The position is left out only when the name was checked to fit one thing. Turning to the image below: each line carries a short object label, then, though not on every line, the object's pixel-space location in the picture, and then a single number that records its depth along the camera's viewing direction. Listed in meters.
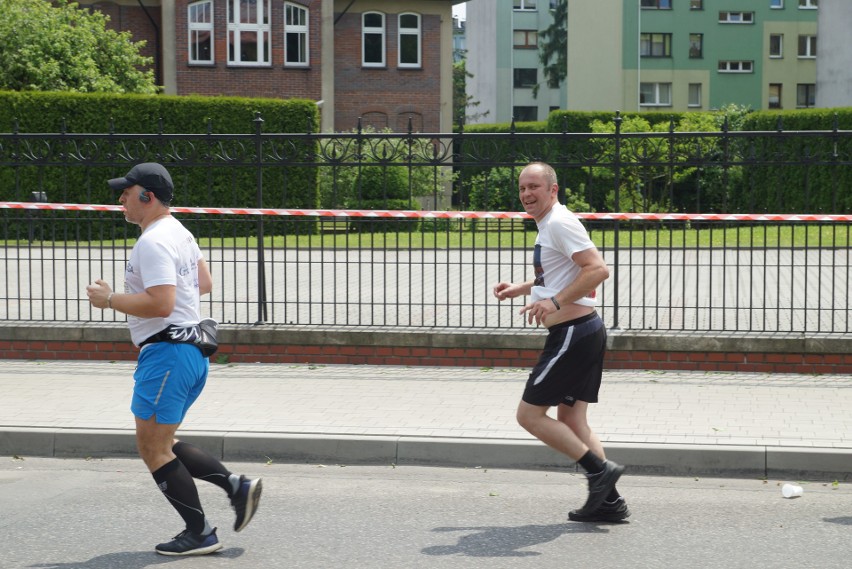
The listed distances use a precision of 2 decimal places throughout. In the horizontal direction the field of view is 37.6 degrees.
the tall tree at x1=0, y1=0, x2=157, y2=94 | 28.67
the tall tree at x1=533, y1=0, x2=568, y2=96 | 61.44
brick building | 37.38
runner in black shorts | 5.73
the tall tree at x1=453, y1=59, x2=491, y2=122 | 70.32
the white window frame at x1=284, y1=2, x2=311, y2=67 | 38.00
